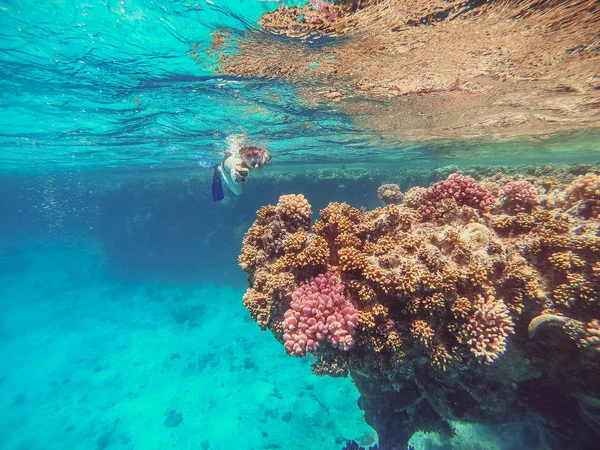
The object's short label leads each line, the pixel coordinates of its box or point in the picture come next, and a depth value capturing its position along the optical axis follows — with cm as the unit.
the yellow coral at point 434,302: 365
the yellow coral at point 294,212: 518
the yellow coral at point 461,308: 371
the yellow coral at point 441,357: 375
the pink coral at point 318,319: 362
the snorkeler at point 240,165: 627
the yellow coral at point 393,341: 379
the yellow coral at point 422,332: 369
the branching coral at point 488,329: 367
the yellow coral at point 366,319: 374
